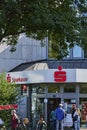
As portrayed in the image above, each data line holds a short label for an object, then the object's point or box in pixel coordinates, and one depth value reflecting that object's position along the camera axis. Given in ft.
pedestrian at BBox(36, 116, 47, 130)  95.91
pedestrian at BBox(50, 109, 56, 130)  100.22
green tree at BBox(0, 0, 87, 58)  52.39
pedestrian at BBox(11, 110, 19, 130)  88.90
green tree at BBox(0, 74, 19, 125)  95.04
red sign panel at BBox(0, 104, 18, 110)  74.15
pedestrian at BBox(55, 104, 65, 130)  93.09
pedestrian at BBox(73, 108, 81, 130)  96.84
